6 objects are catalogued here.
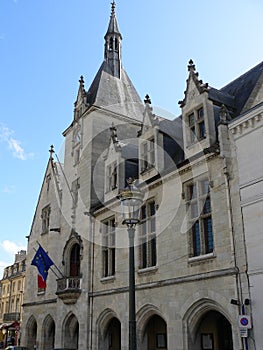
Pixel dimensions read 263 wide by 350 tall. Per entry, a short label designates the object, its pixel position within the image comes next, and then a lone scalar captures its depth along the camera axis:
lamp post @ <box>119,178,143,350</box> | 8.57
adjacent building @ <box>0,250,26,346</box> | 42.12
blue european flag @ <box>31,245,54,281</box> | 19.62
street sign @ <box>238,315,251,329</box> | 10.40
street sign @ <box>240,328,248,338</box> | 10.38
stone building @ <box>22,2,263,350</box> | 12.31
